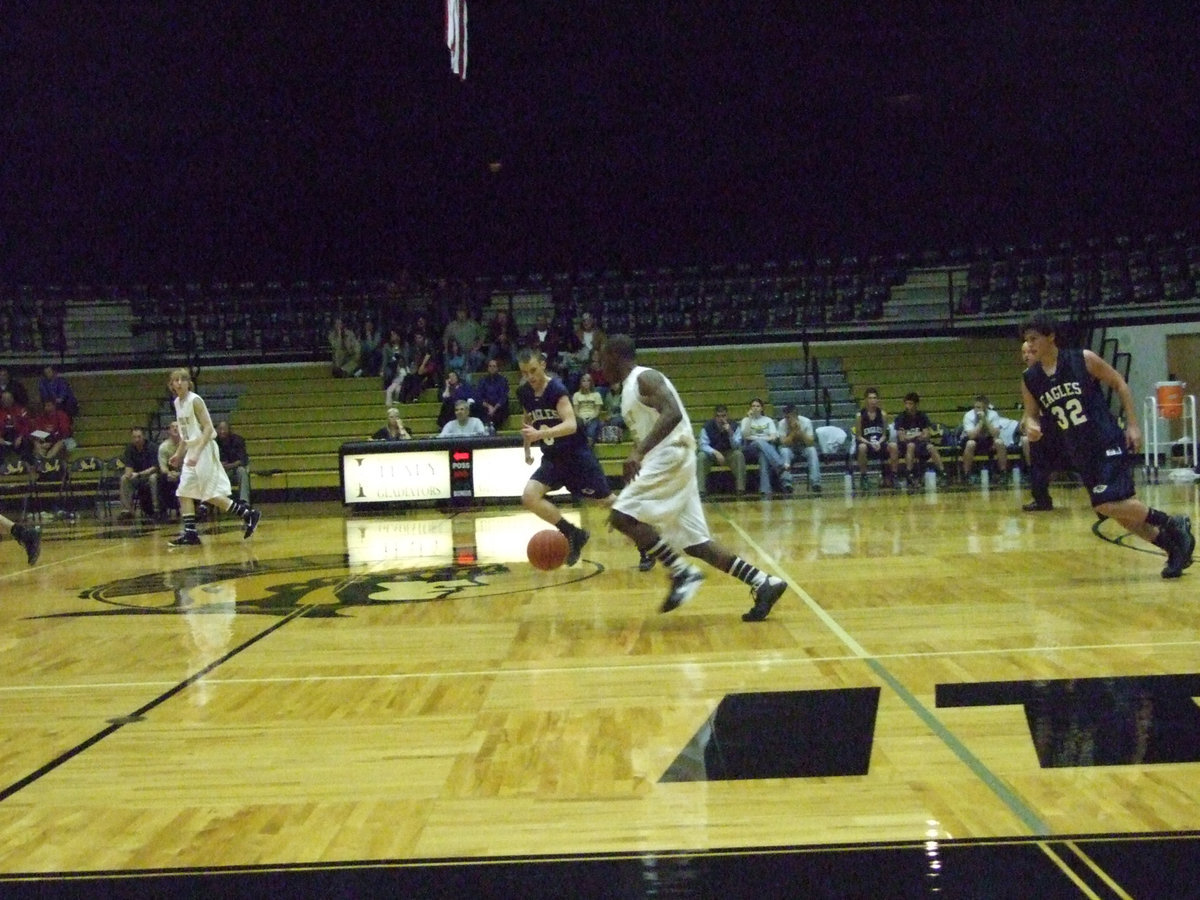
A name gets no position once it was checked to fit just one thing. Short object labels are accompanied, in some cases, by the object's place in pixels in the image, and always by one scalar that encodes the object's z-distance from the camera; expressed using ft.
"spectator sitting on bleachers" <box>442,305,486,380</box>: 64.95
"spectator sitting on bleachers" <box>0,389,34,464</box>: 55.06
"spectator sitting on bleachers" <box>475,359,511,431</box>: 56.39
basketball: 22.20
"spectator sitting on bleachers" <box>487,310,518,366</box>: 64.67
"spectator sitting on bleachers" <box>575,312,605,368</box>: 62.95
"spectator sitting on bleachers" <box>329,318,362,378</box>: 67.62
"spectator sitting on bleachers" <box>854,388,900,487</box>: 53.16
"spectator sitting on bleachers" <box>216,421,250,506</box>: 51.34
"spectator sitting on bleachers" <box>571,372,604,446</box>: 54.29
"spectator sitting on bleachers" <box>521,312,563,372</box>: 63.21
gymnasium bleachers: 60.44
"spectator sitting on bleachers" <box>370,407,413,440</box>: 51.96
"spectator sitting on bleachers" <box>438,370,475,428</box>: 55.67
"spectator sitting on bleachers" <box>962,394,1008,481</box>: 52.95
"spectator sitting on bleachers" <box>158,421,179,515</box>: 49.75
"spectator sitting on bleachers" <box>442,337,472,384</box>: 63.62
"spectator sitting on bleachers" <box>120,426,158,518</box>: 51.49
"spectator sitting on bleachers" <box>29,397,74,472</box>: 55.98
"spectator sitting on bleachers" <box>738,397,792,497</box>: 51.93
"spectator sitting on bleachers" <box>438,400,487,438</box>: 52.95
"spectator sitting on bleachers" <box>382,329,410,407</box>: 63.36
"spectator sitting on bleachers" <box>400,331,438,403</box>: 63.46
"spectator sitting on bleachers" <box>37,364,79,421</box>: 60.08
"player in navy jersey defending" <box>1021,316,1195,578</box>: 21.03
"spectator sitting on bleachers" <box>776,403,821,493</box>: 53.06
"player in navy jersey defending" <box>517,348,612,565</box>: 25.73
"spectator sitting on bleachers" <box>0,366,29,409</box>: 59.47
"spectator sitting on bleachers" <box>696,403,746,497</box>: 52.37
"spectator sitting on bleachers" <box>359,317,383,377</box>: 68.03
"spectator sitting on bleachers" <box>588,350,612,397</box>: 58.21
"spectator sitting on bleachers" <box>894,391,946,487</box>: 52.90
